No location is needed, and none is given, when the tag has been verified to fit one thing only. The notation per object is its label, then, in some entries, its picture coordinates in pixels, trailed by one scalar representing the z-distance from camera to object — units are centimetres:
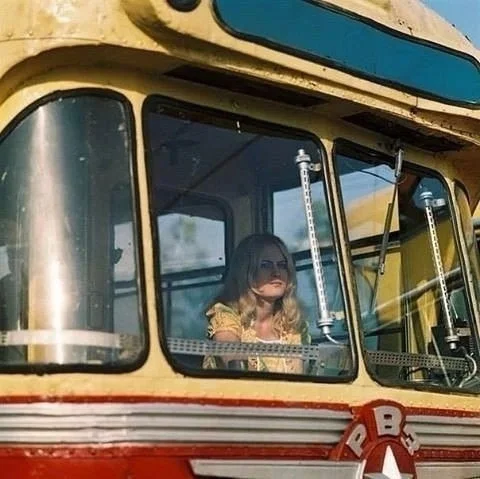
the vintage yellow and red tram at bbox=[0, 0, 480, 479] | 301
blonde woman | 353
